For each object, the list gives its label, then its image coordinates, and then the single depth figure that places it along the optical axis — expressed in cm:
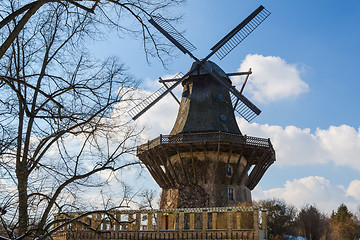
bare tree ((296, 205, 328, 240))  5041
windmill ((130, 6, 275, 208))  2669
